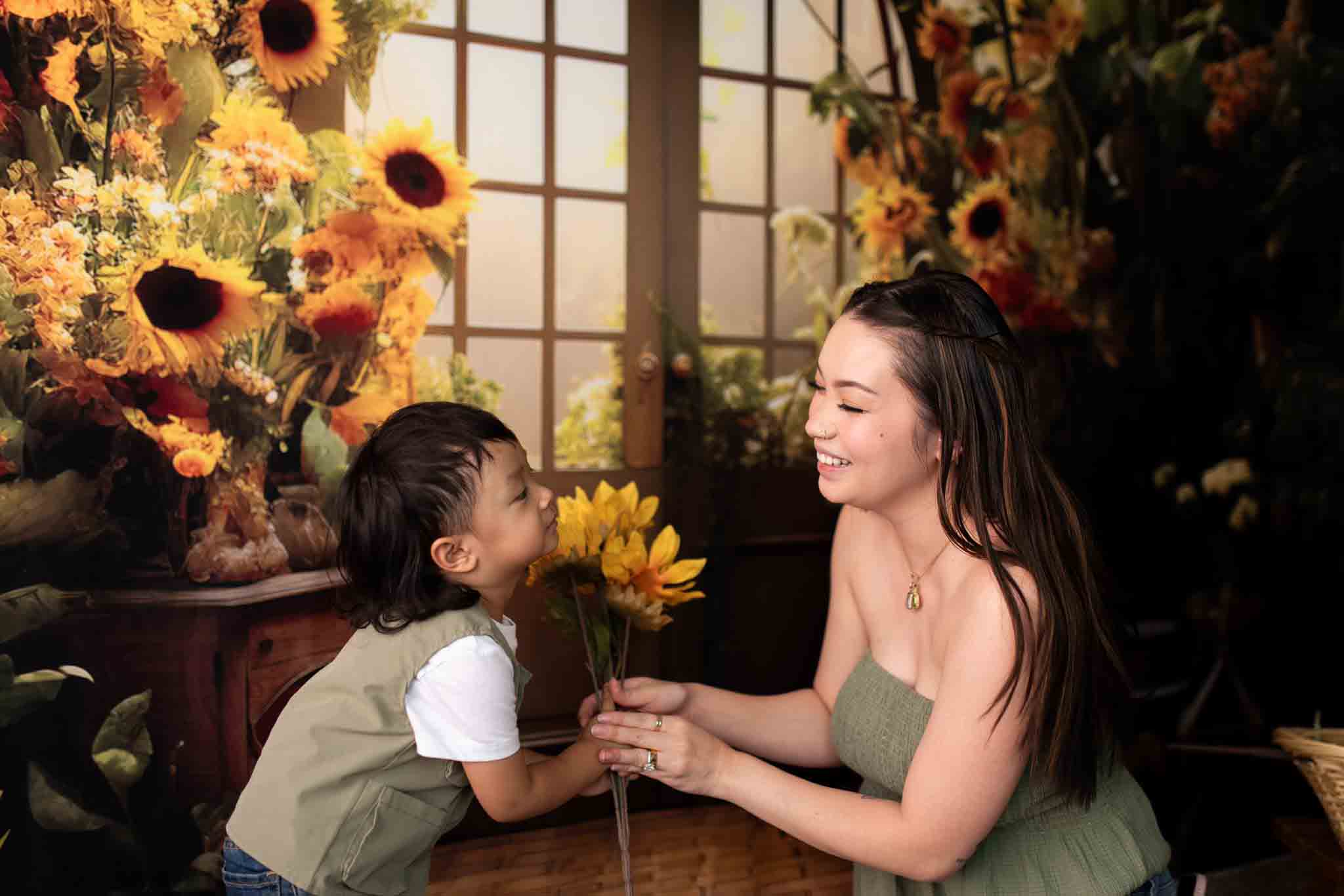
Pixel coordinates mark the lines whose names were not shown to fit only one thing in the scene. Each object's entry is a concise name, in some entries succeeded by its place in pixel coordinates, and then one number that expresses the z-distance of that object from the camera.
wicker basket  1.40
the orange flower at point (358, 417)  2.05
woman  1.13
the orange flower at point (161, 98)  1.83
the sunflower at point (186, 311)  1.83
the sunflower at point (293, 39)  1.95
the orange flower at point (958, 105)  2.98
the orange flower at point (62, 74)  1.75
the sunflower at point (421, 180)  2.10
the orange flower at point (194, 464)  1.89
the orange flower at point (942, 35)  2.96
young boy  1.23
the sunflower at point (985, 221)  2.99
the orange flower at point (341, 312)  2.02
